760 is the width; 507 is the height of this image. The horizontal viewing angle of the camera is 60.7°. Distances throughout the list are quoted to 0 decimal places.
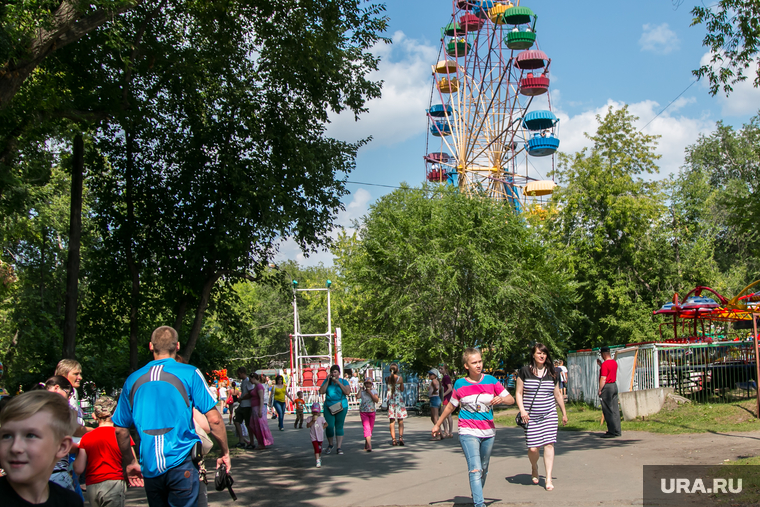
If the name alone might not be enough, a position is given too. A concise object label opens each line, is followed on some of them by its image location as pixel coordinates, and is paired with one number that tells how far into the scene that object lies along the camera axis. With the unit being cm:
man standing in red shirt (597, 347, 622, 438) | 1241
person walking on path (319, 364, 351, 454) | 1204
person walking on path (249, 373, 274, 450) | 1442
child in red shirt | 526
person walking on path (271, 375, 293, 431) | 1998
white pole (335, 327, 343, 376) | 2595
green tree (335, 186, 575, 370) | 2256
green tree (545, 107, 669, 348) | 3116
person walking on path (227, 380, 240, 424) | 2227
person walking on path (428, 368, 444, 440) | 1494
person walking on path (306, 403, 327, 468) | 1099
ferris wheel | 4391
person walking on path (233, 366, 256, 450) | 1468
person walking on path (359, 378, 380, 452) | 1261
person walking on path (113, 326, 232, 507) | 452
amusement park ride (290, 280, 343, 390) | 2700
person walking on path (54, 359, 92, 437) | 588
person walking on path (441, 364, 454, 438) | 1454
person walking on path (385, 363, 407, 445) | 1351
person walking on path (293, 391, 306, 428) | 2042
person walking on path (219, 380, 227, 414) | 2529
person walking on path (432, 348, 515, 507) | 636
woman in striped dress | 770
